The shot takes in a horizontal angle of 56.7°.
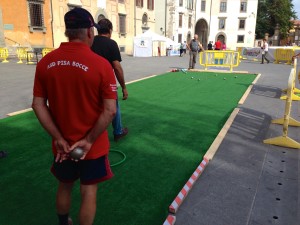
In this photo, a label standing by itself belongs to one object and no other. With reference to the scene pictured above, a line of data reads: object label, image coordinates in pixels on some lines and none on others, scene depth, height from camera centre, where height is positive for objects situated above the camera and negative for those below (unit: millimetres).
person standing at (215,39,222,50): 25531 +627
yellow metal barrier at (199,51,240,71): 15555 -345
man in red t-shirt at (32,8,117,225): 1975 -388
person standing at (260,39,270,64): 22355 +287
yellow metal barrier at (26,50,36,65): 19075 -549
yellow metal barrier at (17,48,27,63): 19683 -233
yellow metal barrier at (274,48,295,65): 22891 -179
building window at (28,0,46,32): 22806 +2846
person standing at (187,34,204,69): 16281 +212
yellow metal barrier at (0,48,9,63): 19917 -253
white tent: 31639 +907
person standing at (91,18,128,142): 4125 +66
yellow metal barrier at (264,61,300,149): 4805 -1465
